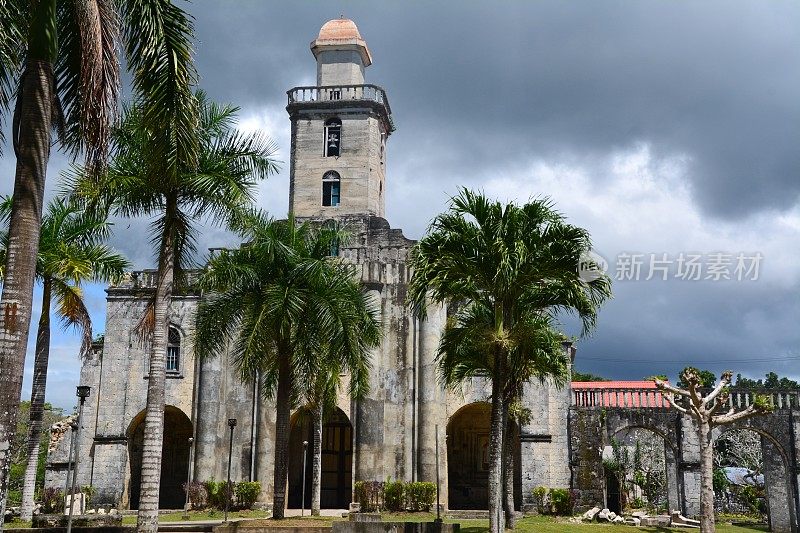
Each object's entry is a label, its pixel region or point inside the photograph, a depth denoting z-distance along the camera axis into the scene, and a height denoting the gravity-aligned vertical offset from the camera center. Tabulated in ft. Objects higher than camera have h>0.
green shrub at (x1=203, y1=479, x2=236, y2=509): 98.32 -5.52
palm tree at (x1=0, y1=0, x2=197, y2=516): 31.40 +15.04
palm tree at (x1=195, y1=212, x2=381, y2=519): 67.77 +10.62
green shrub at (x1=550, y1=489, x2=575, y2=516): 94.48 -5.70
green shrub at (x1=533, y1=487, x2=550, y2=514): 95.61 -5.48
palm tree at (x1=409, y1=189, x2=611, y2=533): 57.26 +12.18
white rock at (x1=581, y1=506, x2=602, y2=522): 87.76 -6.49
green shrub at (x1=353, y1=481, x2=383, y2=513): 96.32 -5.25
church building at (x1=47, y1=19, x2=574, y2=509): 100.27 +5.92
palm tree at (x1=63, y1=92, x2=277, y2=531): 50.03 +16.01
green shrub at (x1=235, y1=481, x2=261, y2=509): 97.25 -5.43
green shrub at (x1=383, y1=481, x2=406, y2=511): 95.96 -5.37
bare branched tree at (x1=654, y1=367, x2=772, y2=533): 73.87 +3.50
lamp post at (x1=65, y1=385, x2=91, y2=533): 64.69 +3.91
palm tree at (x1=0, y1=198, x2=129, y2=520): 72.74 +15.14
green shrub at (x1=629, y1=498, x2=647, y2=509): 135.98 -8.41
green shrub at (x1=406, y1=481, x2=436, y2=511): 95.91 -5.22
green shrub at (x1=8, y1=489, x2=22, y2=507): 122.57 -7.76
